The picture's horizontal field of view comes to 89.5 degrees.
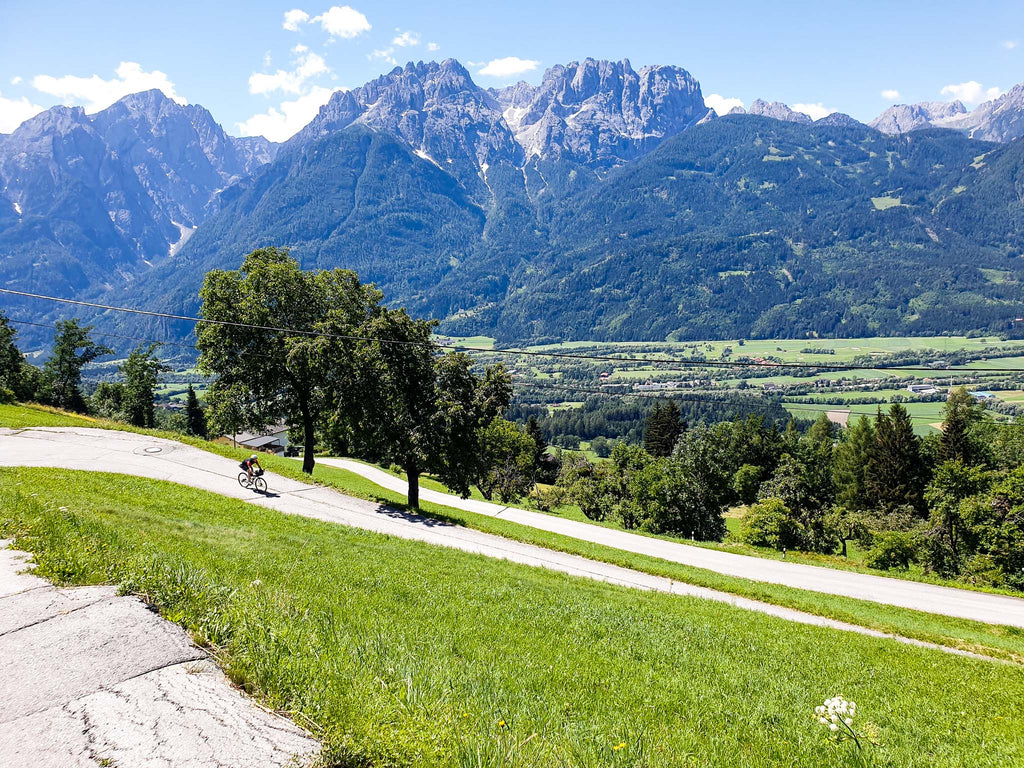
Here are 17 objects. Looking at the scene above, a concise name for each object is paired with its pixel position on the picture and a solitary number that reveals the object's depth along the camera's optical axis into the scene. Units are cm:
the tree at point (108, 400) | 7462
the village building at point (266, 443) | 10106
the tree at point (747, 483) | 6975
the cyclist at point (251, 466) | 2464
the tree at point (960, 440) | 5981
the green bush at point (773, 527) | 4256
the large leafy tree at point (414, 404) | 2698
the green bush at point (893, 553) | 4050
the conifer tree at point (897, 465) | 6344
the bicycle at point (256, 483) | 2505
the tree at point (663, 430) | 7919
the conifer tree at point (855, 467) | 6846
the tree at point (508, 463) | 6041
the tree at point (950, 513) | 4000
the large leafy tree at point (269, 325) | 3033
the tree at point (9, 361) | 5774
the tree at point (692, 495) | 4703
